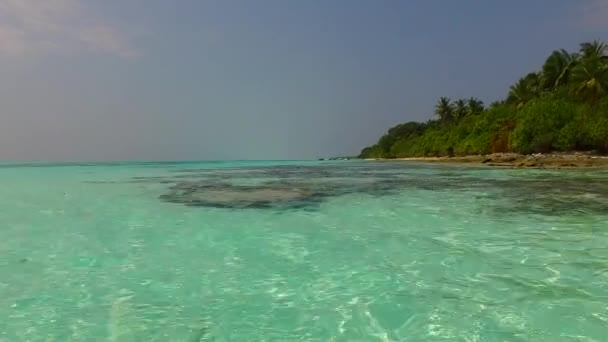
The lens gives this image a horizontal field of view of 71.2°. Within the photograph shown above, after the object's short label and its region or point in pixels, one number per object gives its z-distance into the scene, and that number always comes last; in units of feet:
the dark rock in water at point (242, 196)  42.68
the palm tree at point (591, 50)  155.79
